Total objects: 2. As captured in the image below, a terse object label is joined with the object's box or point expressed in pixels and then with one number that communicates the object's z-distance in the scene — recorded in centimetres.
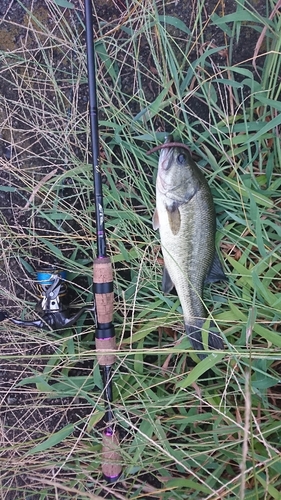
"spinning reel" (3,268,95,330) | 58
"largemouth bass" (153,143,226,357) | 52
